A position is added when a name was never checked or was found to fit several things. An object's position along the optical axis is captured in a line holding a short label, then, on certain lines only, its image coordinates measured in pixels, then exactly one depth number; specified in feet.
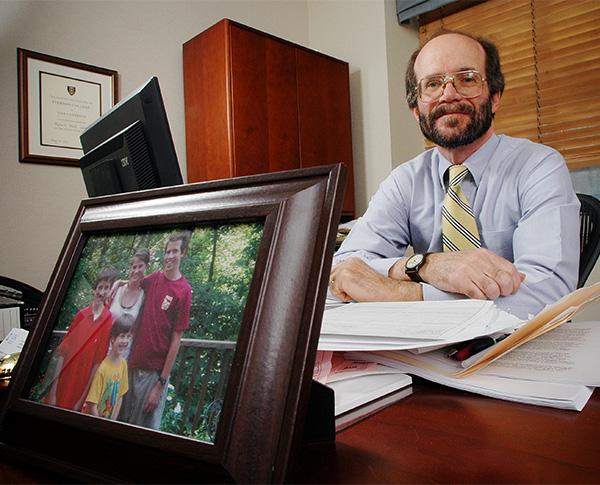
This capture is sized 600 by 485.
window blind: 7.78
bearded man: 3.22
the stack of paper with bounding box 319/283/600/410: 1.39
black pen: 1.57
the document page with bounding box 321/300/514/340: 1.56
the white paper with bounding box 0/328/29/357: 2.27
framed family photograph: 0.83
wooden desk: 0.93
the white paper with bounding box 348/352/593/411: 1.28
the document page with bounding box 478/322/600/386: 1.44
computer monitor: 2.43
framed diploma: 6.51
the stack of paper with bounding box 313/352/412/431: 1.31
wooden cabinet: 7.72
